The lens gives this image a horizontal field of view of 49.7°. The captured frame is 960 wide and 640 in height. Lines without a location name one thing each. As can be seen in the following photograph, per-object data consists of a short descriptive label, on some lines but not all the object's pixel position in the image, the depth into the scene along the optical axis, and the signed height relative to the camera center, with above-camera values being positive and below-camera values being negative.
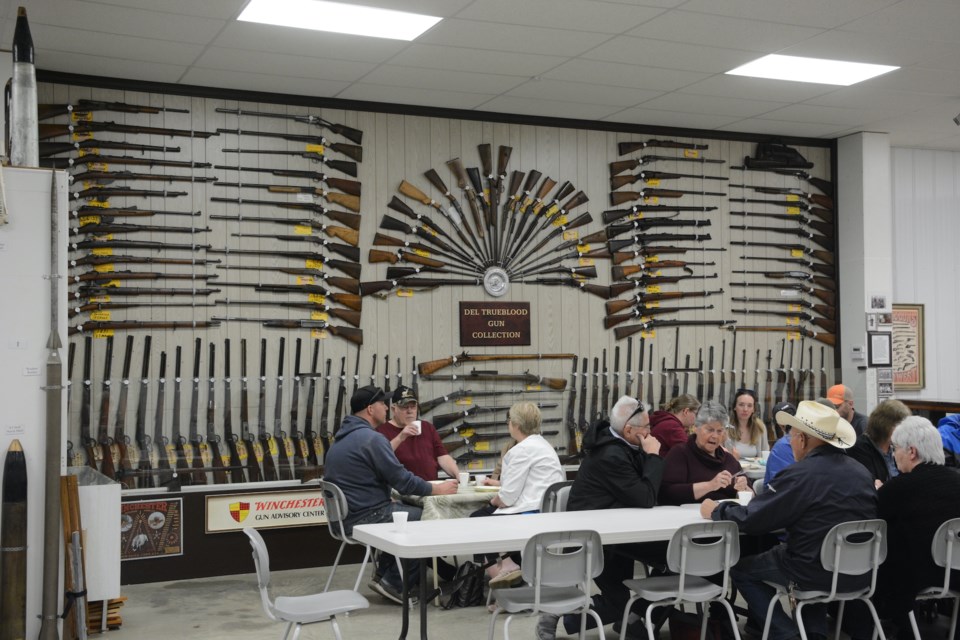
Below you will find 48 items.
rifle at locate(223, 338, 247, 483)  7.73 -0.72
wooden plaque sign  9.06 +0.22
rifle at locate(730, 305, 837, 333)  10.48 +0.27
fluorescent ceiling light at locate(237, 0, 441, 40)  6.50 +2.14
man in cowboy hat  4.82 -0.71
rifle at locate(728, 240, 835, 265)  10.49 +0.95
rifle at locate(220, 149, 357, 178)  8.48 +1.55
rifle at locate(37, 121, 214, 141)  7.54 +1.68
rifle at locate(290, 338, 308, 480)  7.98 -0.67
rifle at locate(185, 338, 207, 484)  7.57 -0.73
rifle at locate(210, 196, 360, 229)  8.39 +1.14
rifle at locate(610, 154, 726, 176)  9.65 +1.72
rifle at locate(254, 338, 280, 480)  7.86 -0.70
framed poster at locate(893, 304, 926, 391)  11.01 -0.03
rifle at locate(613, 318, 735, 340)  9.66 +0.21
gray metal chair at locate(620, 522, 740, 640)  4.79 -1.03
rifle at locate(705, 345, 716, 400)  9.96 -0.25
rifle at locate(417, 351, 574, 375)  8.81 -0.09
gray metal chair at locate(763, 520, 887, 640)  4.75 -0.98
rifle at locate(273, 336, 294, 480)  7.92 -0.70
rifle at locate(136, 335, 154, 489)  7.43 -0.68
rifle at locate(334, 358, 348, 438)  8.22 -0.43
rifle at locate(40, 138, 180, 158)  7.54 +1.54
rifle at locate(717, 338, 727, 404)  10.03 -0.15
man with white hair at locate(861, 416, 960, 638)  5.02 -0.75
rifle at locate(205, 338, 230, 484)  7.64 -0.74
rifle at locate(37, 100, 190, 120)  7.53 +1.83
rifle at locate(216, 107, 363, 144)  8.35 +1.86
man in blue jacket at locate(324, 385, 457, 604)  6.50 -0.80
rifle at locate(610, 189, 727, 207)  9.66 +1.45
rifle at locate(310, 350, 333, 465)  8.06 -0.68
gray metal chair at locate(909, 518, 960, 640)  4.95 -0.99
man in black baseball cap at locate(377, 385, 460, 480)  7.39 -0.66
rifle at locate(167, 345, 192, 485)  7.52 -0.74
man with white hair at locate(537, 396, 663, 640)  5.42 -0.70
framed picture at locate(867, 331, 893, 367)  10.31 -0.03
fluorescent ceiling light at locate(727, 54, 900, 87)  7.84 +2.15
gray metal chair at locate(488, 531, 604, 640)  4.50 -1.00
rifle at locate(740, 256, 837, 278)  10.52 +0.82
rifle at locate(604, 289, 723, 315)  9.64 +0.46
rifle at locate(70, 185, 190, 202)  7.70 +1.20
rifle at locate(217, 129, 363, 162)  8.35 +1.70
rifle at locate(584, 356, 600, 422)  9.18 -0.44
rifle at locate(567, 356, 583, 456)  9.01 -0.74
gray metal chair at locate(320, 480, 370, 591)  6.36 -1.00
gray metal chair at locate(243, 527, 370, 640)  4.43 -1.13
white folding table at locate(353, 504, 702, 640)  4.63 -0.88
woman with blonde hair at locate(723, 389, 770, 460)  8.05 -0.65
